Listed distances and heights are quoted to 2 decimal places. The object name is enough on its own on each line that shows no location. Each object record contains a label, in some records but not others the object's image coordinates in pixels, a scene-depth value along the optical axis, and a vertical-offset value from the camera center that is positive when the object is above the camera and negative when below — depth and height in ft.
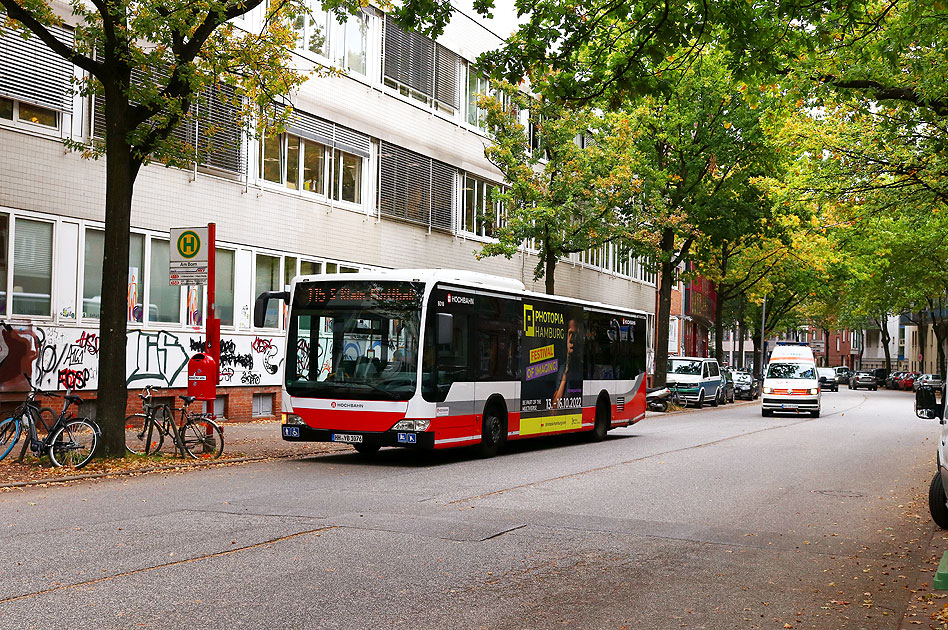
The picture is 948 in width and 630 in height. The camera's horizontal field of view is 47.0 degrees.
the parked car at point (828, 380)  234.58 -3.33
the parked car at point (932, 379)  211.00 -2.64
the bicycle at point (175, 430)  51.08 -3.42
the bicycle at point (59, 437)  45.27 -3.40
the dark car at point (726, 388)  148.25 -3.42
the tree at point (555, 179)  98.73 +16.83
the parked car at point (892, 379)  276.51 -3.62
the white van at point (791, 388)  116.98 -2.56
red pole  52.69 +2.44
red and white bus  51.55 +0.00
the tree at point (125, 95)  46.60 +11.63
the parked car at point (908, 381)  258.37 -3.66
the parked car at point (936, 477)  34.14 -3.52
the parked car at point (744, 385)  170.30 -3.36
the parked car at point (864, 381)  273.75 -4.01
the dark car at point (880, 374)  283.32 -2.33
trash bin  53.01 -0.95
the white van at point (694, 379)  134.92 -1.98
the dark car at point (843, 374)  321.52 -2.81
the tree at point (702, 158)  118.83 +22.71
